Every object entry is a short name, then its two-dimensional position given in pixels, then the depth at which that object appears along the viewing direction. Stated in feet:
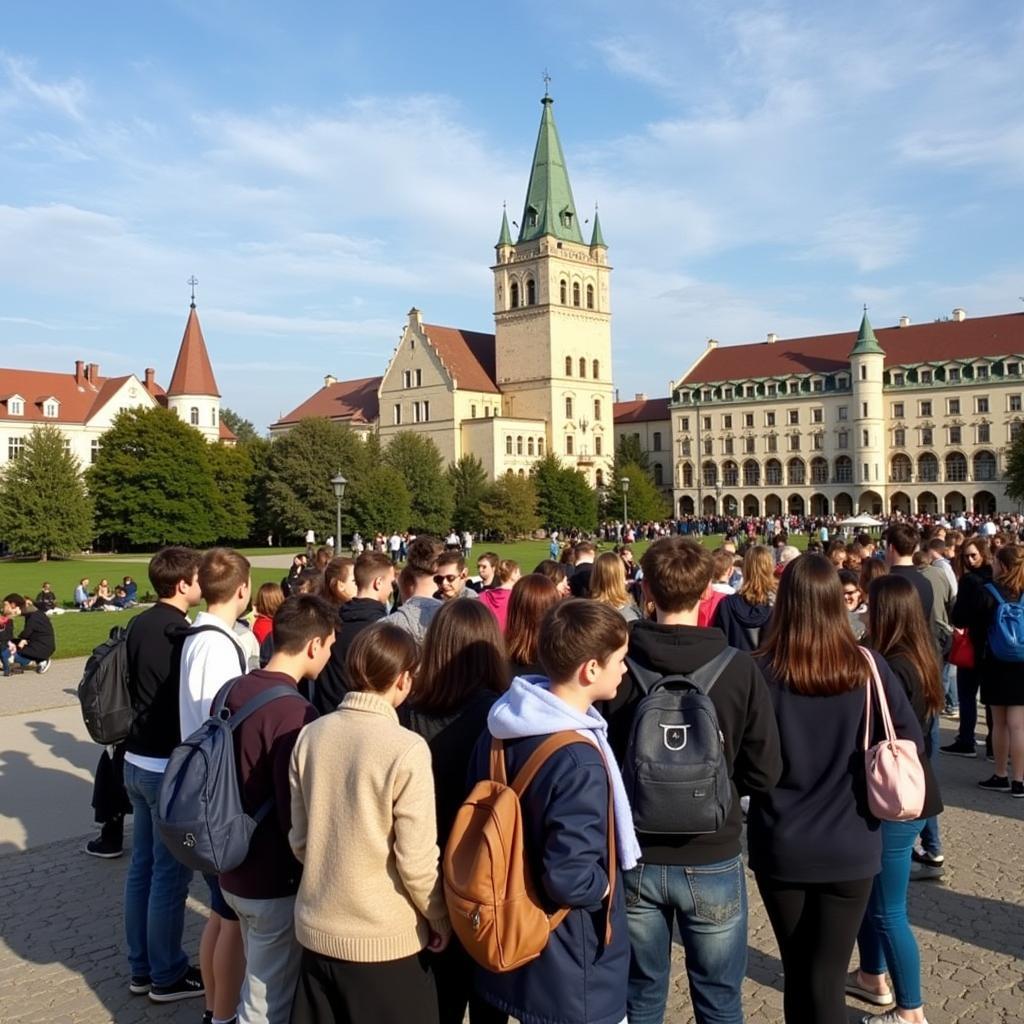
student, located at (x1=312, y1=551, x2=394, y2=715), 18.97
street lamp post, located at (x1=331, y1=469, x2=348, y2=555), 95.35
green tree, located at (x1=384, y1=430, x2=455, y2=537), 243.19
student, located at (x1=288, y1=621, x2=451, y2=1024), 10.93
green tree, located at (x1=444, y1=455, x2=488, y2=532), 249.75
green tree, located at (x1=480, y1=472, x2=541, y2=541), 242.58
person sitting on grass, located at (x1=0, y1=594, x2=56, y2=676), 57.98
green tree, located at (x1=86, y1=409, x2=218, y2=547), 214.07
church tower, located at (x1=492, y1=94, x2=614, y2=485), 307.58
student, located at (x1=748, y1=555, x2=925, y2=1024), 12.89
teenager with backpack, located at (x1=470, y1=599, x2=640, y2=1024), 10.03
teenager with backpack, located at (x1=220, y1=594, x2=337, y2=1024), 12.76
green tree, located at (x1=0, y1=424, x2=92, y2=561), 186.70
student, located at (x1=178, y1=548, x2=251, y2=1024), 14.85
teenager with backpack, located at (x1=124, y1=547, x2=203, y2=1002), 17.15
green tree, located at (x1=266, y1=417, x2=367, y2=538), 225.76
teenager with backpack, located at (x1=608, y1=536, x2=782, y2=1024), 11.35
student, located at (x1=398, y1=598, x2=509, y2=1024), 12.01
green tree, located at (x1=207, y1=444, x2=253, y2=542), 232.32
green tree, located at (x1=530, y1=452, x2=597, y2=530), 257.75
